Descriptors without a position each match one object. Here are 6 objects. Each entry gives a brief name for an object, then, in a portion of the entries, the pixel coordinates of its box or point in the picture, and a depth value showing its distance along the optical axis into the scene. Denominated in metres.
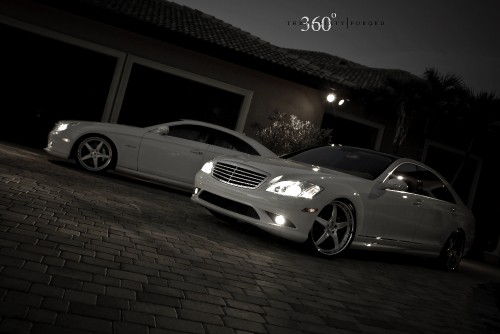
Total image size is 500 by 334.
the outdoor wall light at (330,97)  13.98
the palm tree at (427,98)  13.84
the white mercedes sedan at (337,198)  5.35
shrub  11.94
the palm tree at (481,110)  14.23
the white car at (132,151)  8.64
